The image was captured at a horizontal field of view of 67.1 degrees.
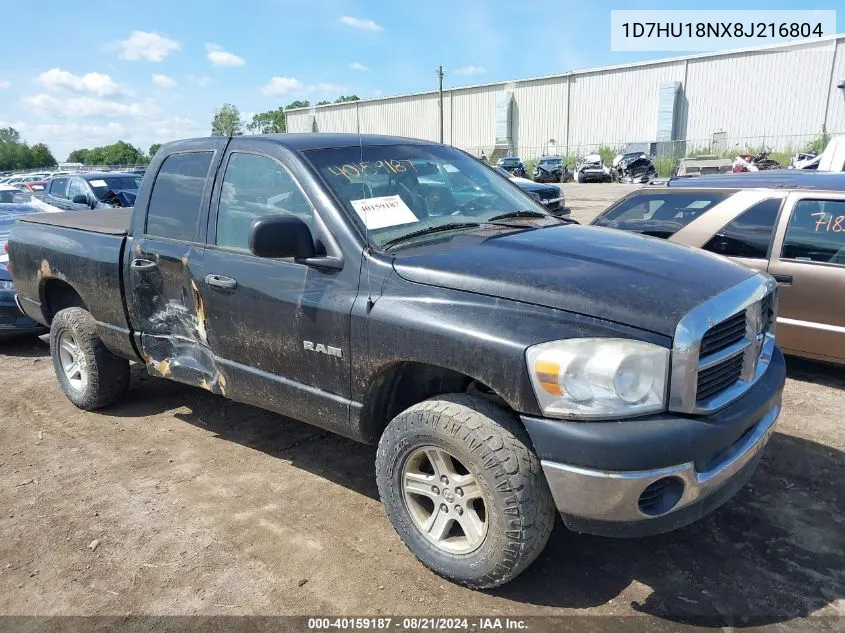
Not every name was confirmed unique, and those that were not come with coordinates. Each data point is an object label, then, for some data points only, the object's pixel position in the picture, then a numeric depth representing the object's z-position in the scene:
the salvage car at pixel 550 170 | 37.41
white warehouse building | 38.03
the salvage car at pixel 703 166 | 21.27
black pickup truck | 2.30
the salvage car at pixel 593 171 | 35.88
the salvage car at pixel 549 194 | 12.91
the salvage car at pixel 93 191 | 11.77
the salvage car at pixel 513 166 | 36.81
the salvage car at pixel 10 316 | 6.56
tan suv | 4.72
